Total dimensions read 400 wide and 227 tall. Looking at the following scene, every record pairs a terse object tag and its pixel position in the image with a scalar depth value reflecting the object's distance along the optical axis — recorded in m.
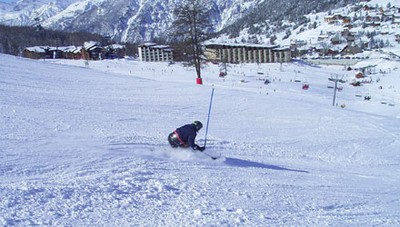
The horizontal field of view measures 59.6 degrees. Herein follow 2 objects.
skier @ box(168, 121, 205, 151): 8.80
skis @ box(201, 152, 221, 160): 8.97
